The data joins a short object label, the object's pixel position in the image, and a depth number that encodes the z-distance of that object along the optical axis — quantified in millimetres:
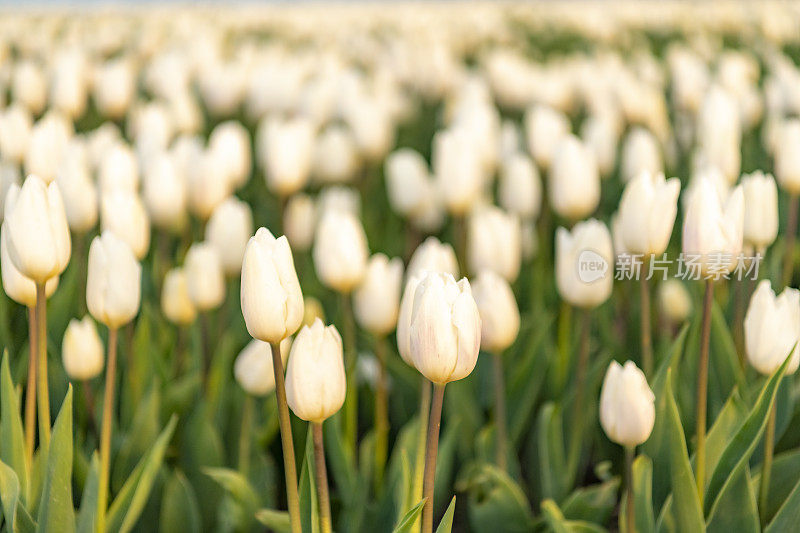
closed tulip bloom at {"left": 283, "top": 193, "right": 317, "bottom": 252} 3296
